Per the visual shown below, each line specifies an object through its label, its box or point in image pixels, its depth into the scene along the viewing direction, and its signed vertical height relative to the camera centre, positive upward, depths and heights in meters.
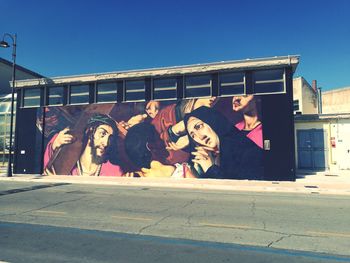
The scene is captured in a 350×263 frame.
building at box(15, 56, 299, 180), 17.03 +1.72
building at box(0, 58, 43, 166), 23.73 +1.87
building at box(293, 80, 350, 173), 18.97 +0.64
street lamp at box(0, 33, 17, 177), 18.61 +6.19
